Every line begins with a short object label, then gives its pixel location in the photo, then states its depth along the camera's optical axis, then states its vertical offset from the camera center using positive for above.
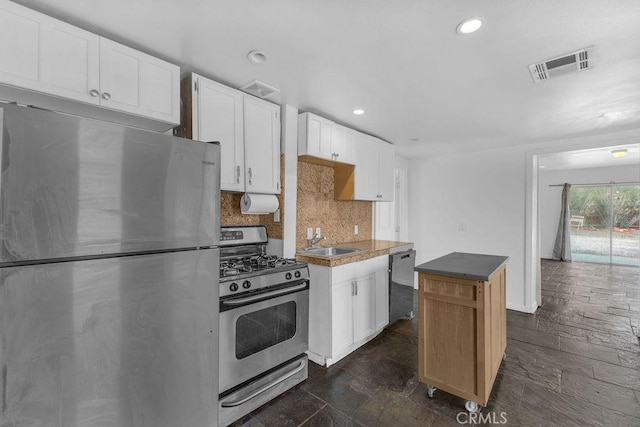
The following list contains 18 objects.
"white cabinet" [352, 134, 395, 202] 3.50 +0.55
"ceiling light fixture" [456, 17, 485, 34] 1.54 +1.01
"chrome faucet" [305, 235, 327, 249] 3.24 -0.30
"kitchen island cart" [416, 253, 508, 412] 1.95 -0.81
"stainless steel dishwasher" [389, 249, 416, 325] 3.30 -0.82
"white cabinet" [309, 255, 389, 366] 2.59 -0.88
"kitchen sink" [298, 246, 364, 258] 3.11 -0.40
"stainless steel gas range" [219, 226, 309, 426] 1.84 -0.79
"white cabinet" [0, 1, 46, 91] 1.35 +0.79
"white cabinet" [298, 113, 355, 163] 2.81 +0.76
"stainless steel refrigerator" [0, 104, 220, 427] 1.13 -0.27
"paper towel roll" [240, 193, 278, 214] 2.45 +0.09
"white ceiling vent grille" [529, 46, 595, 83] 1.85 +1.00
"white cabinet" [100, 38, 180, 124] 1.67 +0.79
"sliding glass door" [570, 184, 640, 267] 6.93 -0.21
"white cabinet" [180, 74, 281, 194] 2.12 +0.65
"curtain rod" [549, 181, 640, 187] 6.74 +0.75
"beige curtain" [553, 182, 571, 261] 7.59 -0.35
